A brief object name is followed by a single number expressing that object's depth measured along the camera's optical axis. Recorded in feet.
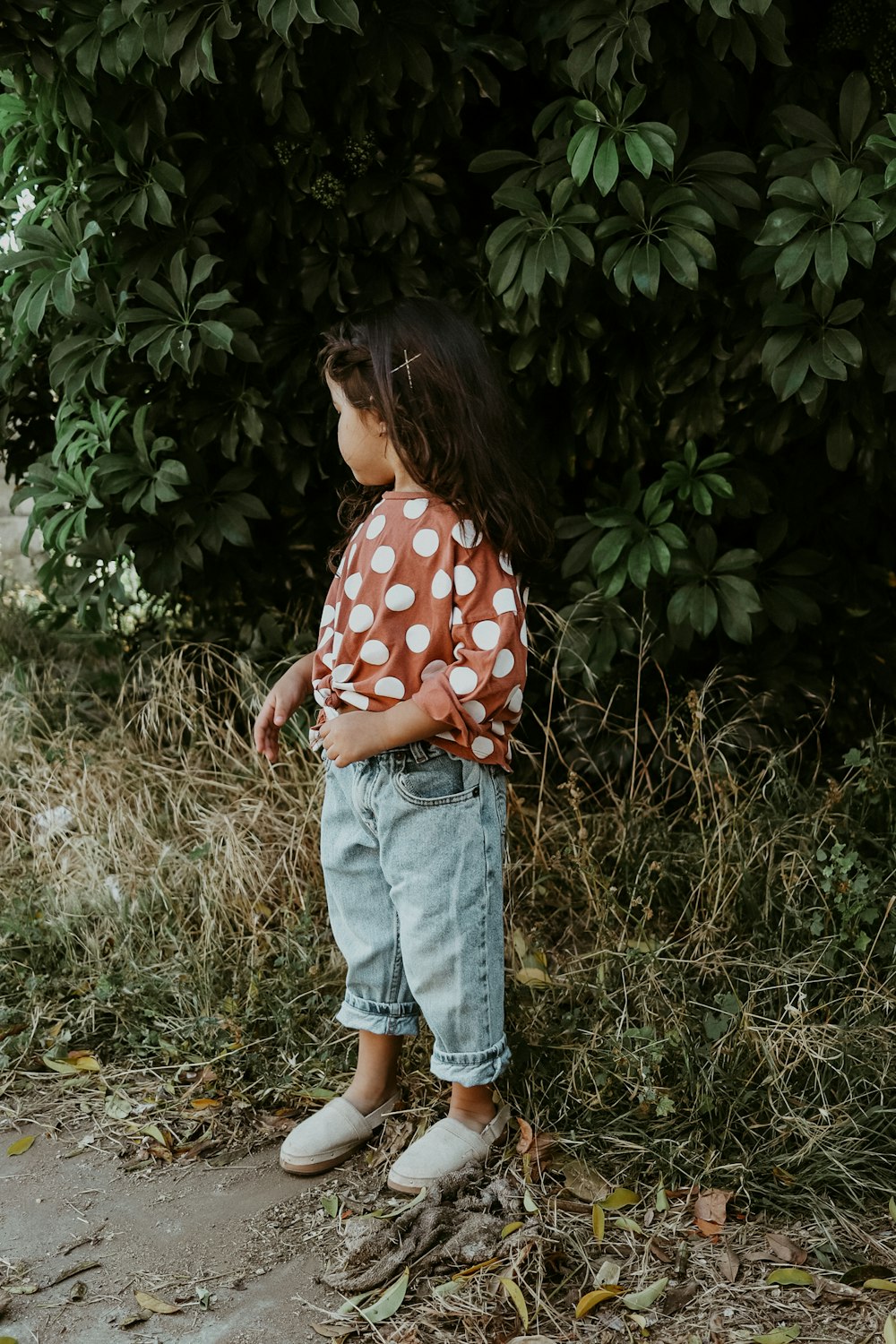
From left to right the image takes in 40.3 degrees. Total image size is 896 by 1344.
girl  6.51
